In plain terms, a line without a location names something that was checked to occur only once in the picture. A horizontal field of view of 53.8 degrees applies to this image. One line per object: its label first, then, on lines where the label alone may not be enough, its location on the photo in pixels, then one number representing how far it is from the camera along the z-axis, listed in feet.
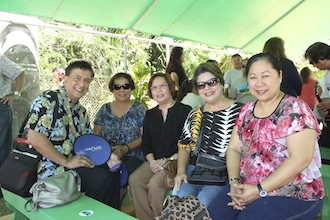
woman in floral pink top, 5.58
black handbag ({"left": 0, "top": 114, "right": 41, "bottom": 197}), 7.44
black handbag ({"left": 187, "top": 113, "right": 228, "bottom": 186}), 7.17
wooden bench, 6.42
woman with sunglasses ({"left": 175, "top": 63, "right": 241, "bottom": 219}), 7.77
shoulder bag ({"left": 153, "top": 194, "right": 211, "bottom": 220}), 5.72
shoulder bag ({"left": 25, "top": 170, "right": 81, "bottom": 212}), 6.81
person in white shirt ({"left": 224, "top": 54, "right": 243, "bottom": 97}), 18.86
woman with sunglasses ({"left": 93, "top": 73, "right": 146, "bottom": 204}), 10.86
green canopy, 14.05
